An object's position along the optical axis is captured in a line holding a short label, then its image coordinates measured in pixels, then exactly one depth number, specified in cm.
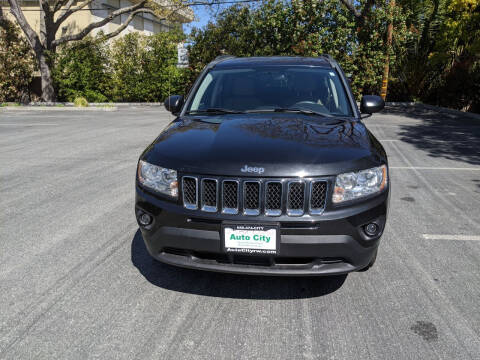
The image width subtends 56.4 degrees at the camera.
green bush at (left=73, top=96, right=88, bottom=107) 2283
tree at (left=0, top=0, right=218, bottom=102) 2306
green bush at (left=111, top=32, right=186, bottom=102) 2464
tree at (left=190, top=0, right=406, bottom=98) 2084
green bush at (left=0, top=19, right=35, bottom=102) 2456
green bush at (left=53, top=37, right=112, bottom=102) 2472
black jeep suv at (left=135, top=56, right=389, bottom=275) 283
